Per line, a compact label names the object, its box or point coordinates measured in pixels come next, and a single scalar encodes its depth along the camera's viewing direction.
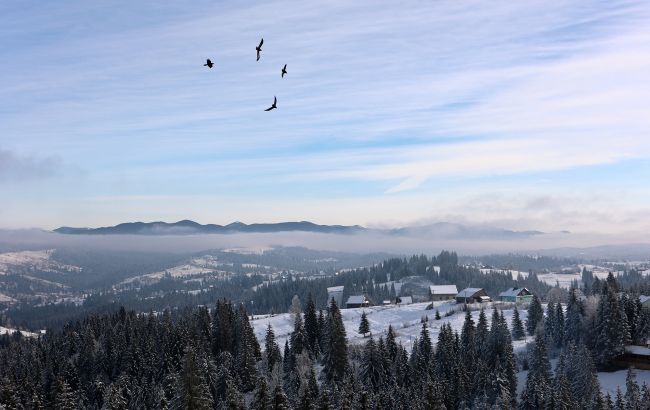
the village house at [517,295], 188.25
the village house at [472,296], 189.00
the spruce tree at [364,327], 142.90
